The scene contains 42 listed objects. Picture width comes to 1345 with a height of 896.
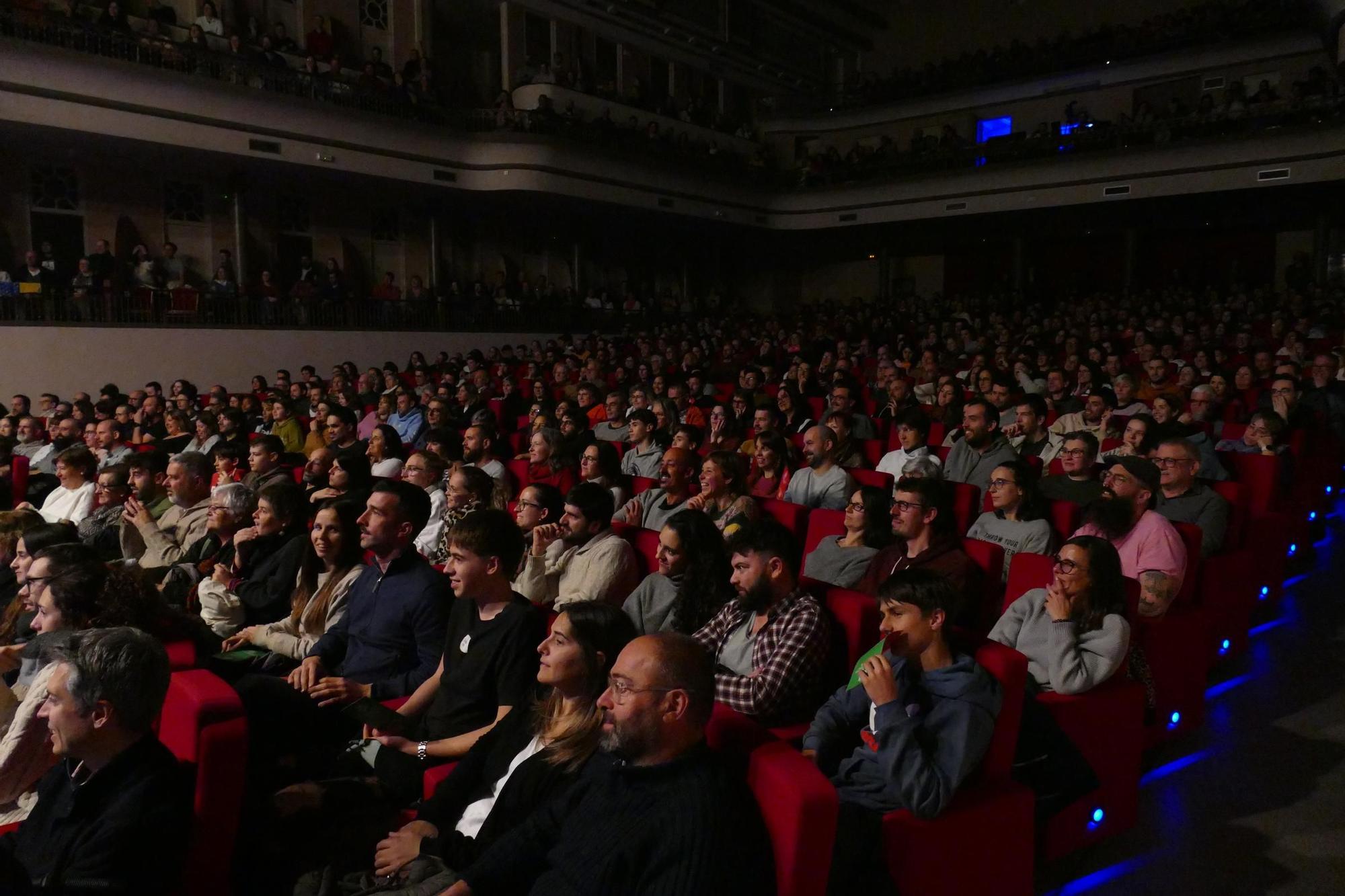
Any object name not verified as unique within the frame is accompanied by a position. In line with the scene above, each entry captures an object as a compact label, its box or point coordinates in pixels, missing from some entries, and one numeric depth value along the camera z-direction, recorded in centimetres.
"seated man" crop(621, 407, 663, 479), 471
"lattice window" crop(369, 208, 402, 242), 1320
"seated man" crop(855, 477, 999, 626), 259
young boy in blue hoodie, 157
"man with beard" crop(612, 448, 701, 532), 353
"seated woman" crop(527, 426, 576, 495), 414
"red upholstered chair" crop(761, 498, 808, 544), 325
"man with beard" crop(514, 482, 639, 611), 278
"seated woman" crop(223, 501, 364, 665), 267
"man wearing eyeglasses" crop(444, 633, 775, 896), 131
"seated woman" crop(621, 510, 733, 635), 239
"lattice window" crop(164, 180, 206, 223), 1121
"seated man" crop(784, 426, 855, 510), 372
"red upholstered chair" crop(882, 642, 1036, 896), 157
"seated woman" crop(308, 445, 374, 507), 361
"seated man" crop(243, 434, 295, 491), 421
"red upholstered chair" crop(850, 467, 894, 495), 380
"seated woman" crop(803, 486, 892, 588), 290
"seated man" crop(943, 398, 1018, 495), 403
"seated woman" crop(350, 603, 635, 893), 166
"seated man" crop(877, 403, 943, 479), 410
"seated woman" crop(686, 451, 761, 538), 332
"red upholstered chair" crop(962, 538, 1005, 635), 267
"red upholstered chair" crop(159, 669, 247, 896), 161
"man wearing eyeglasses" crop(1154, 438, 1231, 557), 322
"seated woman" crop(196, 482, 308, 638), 283
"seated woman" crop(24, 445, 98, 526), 406
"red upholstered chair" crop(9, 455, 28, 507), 505
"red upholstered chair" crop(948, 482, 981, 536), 346
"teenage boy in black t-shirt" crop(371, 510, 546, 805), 206
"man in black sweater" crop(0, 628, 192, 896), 142
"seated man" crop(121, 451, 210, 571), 341
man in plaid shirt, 199
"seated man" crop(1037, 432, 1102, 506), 345
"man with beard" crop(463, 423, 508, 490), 439
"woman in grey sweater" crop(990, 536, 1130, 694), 209
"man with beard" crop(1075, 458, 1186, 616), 259
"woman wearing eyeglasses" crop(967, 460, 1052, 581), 295
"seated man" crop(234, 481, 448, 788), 225
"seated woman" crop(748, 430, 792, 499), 409
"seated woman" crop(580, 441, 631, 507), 373
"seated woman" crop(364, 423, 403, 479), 446
